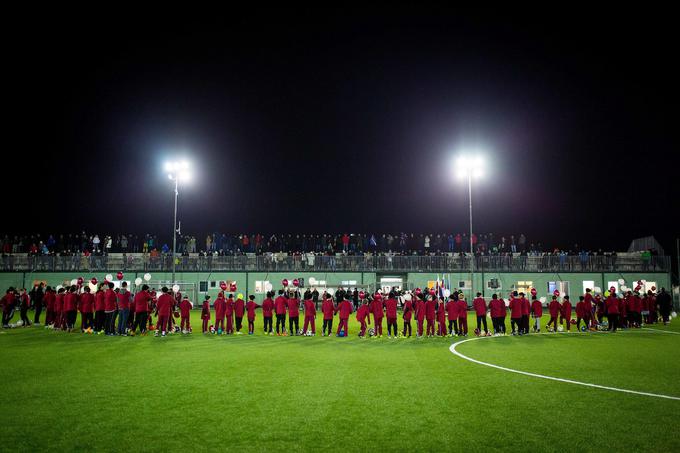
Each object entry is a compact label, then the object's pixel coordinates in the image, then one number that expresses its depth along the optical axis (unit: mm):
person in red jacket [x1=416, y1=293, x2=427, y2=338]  19750
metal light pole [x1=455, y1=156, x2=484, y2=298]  31906
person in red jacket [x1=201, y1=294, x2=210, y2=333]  20686
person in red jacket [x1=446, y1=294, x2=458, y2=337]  20031
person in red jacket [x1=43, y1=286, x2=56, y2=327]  22541
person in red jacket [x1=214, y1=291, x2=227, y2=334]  20802
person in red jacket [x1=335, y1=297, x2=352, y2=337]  19766
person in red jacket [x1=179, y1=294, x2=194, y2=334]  20469
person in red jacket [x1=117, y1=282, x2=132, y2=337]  19469
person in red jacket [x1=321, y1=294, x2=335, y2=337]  20094
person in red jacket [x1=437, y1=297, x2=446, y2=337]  19844
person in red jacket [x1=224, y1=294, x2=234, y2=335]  20719
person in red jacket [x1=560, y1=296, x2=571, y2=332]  21781
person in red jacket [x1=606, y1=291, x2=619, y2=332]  22219
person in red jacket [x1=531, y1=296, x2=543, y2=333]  21375
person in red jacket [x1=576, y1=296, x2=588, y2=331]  22156
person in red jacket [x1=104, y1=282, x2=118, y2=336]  19750
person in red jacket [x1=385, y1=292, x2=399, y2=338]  19469
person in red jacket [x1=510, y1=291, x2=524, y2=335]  20422
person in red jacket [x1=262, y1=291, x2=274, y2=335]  20609
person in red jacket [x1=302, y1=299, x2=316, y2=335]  20188
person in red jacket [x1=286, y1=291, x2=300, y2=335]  20380
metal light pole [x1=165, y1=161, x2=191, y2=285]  30891
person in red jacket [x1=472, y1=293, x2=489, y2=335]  19925
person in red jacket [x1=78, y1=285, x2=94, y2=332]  20828
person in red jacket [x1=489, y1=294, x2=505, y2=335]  20406
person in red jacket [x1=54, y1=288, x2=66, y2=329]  21594
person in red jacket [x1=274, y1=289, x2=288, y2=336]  20547
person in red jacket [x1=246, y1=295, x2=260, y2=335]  20750
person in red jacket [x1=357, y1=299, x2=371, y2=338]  19859
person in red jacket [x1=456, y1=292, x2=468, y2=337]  20094
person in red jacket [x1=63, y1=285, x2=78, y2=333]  20797
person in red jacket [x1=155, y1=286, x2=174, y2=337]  19156
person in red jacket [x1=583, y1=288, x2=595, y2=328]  21875
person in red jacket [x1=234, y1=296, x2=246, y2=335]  21047
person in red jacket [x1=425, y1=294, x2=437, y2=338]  19781
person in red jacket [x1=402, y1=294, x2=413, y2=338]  19719
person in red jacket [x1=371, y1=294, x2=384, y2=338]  19625
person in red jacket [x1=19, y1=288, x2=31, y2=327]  23016
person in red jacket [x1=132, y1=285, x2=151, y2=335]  19578
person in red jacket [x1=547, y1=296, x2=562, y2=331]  21656
